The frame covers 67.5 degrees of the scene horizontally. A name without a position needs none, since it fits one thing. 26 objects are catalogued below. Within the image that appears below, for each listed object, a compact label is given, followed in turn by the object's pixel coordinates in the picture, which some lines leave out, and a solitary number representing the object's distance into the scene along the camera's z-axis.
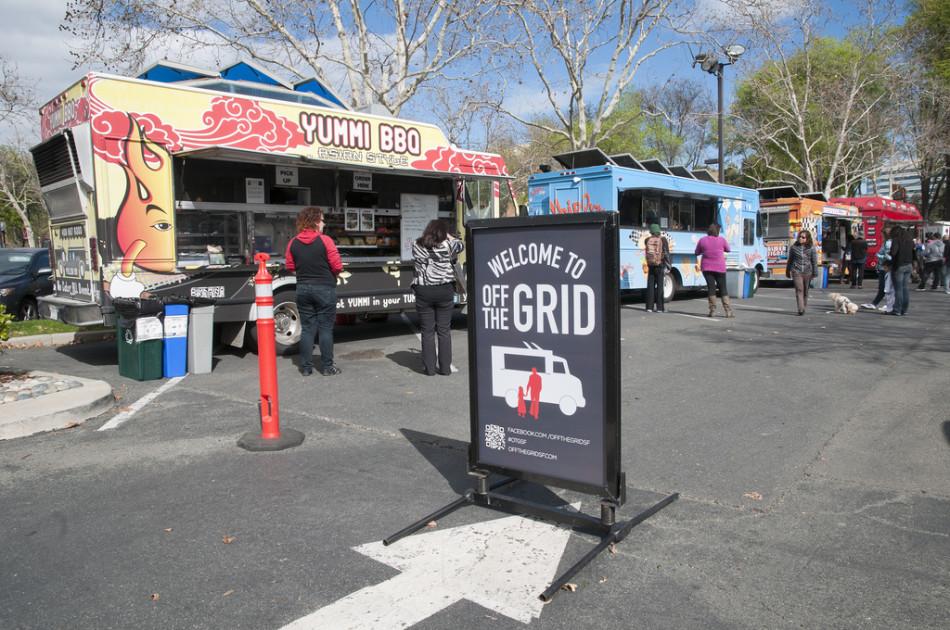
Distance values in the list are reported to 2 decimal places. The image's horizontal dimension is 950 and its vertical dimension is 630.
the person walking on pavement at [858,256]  24.05
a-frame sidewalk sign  3.61
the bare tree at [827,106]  33.31
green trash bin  8.20
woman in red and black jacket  8.28
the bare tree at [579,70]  21.98
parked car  14.03
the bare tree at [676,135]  44.69
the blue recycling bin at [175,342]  8.43
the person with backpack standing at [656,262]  14.98
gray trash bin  8.63
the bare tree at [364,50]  18.19
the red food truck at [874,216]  29.82
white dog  14.84
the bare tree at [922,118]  33.25
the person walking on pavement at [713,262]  13.82
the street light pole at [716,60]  21.06
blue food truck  15.84
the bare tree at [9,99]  25.64
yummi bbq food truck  8.65
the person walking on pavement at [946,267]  21.20
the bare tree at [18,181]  44.31
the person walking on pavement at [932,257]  21.64
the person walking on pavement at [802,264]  14.22
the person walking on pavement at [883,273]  15.21
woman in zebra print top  8.38
